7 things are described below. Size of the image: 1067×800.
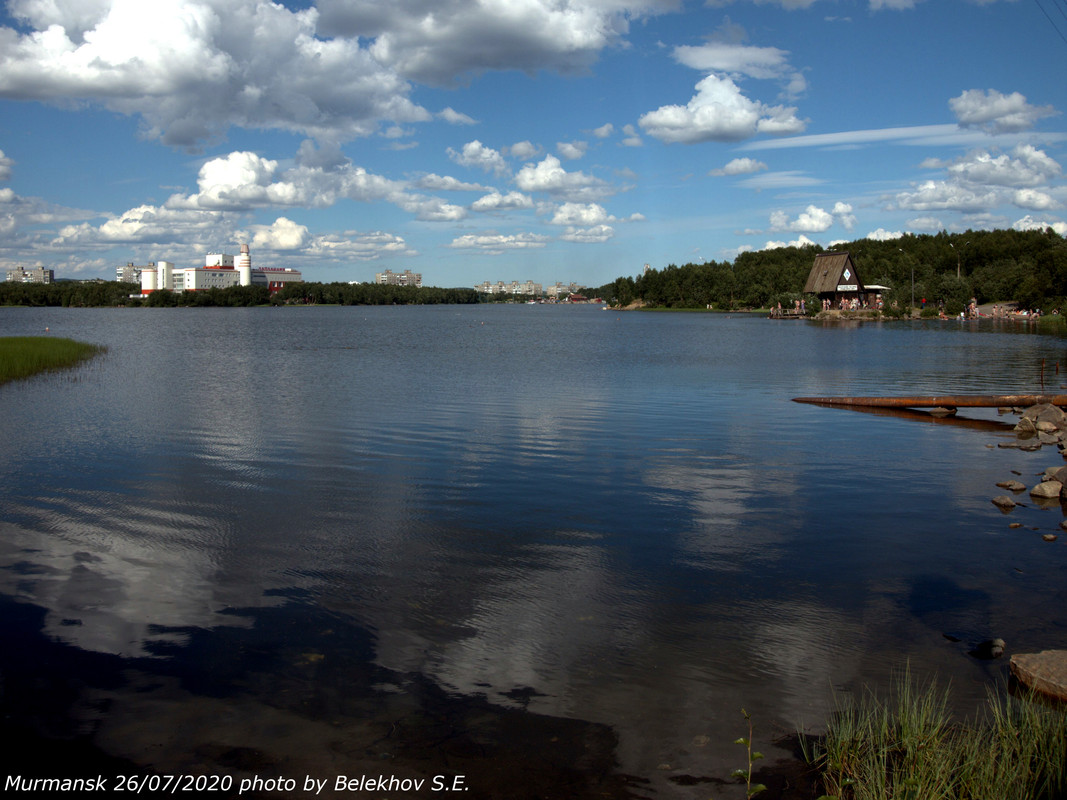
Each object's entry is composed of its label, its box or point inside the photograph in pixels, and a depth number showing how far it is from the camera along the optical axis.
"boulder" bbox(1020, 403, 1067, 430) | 18.11
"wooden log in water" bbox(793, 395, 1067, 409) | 20.48
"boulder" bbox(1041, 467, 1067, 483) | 12.53
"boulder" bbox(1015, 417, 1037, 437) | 18.34
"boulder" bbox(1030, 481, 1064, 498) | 12.33
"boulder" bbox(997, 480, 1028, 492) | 12.87
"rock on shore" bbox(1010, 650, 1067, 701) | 6.00
